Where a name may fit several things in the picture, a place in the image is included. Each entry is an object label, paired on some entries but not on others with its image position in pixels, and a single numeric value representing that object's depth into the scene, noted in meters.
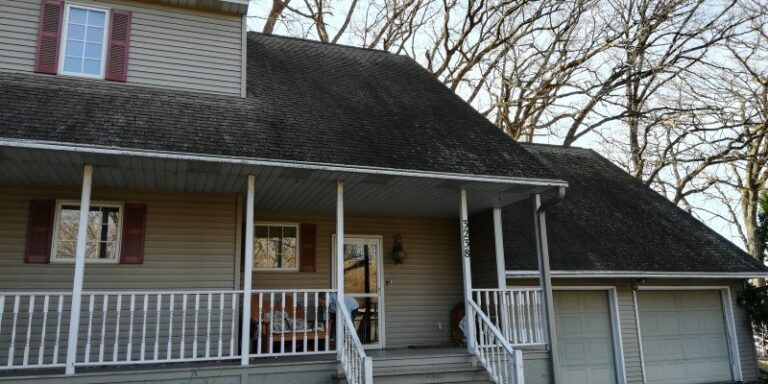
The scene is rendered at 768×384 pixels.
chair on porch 8.28
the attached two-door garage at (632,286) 10.05
